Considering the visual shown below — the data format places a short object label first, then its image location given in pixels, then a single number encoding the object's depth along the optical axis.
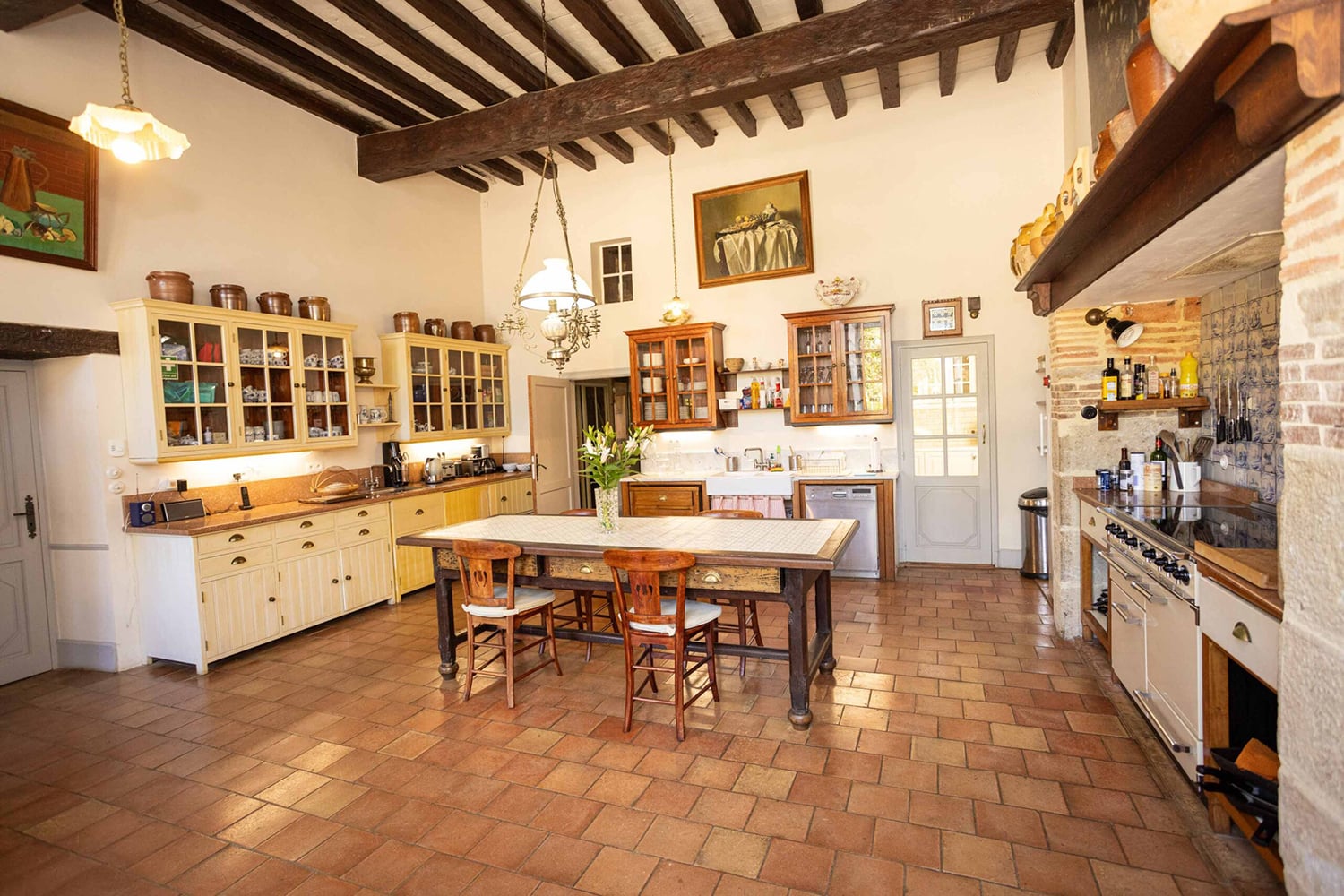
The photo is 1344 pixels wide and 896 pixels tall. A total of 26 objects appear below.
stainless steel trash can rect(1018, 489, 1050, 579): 5.40
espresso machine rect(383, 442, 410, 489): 6.20
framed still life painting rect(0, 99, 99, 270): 3.74
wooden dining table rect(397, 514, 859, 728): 3.06
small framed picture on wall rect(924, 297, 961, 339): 5.95
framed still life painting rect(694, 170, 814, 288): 6.44
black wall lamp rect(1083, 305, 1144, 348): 3.81
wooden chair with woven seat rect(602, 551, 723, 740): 3.03
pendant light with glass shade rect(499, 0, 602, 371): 3.37
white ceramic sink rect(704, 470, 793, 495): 5.98
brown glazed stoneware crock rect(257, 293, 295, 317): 5.01
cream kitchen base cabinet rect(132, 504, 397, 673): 4.14
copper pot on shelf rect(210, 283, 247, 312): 4.71
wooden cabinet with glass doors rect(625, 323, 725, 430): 6.51
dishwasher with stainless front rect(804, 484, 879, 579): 5.75
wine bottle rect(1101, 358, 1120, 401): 3.79
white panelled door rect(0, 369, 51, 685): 4.13
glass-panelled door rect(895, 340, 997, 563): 5.98
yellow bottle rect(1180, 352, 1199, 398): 3.76
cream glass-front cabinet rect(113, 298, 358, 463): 4.23
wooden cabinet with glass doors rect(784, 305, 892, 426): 5.93
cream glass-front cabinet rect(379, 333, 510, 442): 6.29
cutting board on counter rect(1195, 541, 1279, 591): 1.84
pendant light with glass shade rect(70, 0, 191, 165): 2.88
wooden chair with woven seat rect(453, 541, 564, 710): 3.40
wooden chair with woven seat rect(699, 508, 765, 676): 3.83
